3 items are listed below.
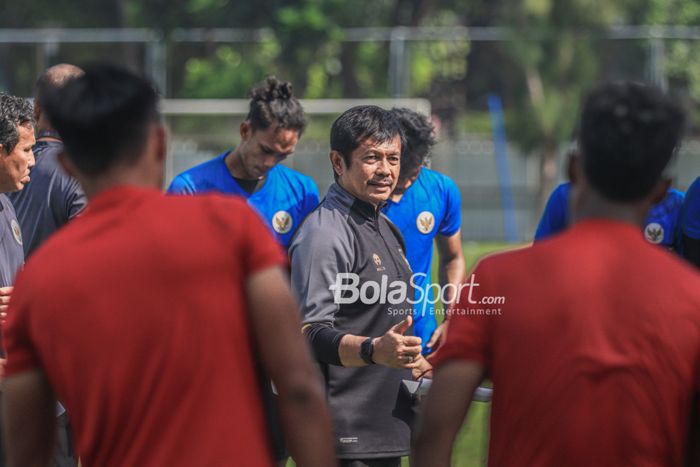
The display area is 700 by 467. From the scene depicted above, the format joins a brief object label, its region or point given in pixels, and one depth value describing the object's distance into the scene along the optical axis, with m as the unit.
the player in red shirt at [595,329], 4.84
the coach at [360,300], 8.77
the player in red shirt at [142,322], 4.80
